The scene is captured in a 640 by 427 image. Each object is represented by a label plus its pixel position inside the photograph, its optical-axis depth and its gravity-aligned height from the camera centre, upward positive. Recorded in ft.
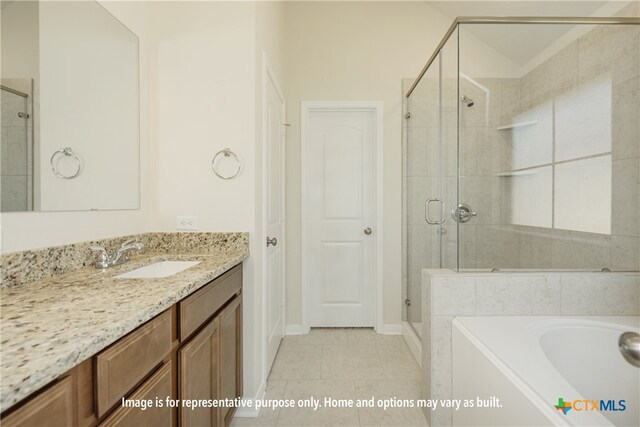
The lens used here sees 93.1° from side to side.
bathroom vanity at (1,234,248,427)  1.79 -1.08
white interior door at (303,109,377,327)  9.58 -0.19
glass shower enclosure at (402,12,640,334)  5.65 +1.42
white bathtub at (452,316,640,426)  3.30 -1.98
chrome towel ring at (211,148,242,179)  5.69 +0.96
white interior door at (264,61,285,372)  6.70 -0.03
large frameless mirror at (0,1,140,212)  3.44 +1.41
